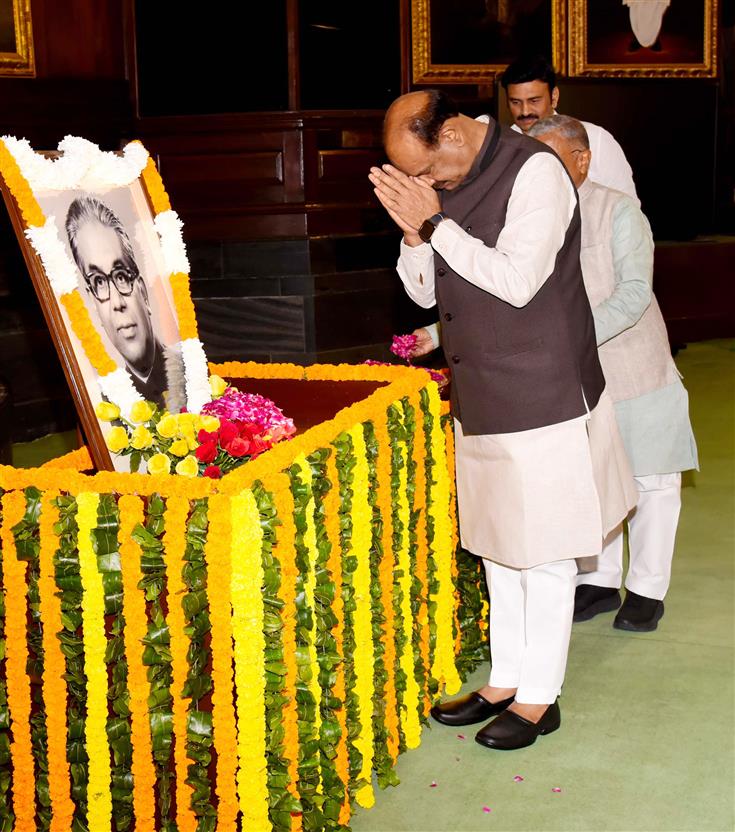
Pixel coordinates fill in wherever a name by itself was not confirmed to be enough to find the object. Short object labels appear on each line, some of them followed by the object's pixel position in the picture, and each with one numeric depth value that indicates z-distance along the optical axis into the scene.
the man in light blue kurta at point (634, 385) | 3.21
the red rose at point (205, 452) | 2.26
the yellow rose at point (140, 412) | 2.24
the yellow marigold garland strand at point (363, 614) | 2.54
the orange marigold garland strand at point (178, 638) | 2.09
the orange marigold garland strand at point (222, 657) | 2.05
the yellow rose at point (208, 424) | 2.30
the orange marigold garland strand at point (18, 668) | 2.23
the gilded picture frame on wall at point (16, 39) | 6.39
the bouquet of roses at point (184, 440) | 2.22
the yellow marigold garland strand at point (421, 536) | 2.95
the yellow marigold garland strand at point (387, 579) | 2.71
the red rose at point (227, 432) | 2.29
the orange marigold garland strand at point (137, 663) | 2.12
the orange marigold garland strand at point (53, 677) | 2.19
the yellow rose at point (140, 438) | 2.23
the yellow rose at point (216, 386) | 2.61
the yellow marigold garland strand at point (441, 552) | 3.06
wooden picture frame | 2.21
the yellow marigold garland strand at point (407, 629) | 2.83
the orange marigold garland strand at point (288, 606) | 2.17
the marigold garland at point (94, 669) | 2.14
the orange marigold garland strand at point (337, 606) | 2.42
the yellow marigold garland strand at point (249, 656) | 2.05
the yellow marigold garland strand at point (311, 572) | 2.27
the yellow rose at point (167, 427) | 2.26
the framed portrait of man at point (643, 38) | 8.76
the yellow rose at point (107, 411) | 2.23
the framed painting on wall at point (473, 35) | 7.78
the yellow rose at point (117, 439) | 2.21
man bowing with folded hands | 2.54
